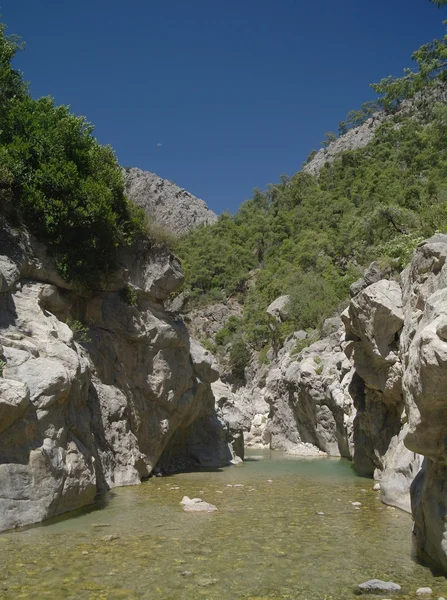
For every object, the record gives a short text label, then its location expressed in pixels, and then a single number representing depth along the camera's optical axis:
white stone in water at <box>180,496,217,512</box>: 13.36
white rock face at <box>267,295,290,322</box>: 54.66
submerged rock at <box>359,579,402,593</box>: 7.50
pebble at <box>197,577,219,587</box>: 7.85
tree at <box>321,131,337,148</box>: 113.88
